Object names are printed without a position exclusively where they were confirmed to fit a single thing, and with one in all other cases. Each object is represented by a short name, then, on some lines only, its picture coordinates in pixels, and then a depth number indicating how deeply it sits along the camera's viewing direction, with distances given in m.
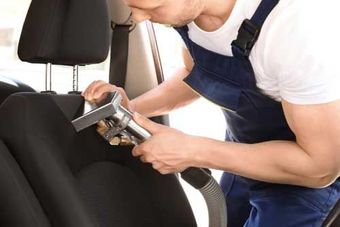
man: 1.67
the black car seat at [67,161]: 1.75
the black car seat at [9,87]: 2.38
